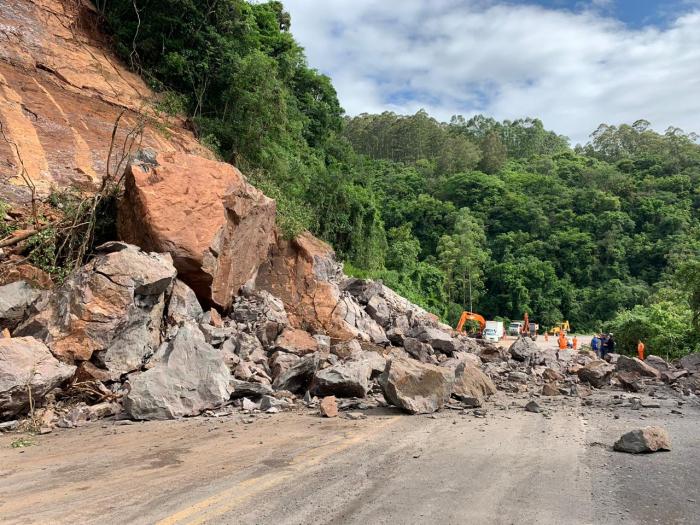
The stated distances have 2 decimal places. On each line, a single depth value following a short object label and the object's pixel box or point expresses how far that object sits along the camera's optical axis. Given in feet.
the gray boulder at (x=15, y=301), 25.08
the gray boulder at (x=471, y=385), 26.87
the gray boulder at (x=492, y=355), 46.41
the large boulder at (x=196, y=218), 31.27
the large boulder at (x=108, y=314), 23.85
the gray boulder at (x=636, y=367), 38.65
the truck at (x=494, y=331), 111.20
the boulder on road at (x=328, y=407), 23.52
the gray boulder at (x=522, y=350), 48.49
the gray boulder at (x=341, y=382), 26.66
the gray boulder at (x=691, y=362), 45.98
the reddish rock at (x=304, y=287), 41.83
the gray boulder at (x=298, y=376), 27.55
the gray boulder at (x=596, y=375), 37.24
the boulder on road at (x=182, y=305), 29.86
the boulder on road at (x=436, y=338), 42.19
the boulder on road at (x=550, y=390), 32.04
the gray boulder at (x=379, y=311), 48.73
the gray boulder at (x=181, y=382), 21.71
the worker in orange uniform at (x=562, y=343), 87.10
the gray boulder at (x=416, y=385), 24.43
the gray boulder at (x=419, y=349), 39.24
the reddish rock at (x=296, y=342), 32.89
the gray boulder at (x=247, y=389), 25.08
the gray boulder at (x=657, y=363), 43.07
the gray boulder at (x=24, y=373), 20.01
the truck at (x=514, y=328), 143.04
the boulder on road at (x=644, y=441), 17.80
